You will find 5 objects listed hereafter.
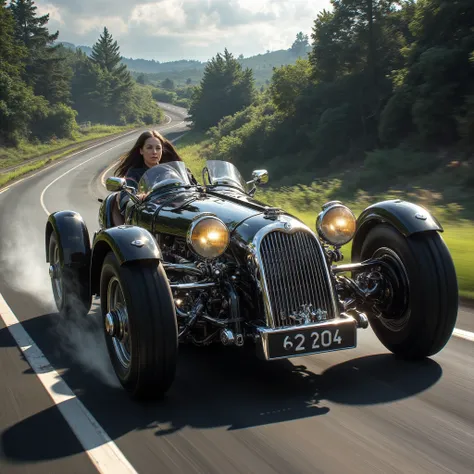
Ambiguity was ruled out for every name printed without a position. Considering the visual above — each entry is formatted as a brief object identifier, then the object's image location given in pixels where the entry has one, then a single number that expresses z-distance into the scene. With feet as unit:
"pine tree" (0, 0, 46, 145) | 186.50
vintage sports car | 14.16
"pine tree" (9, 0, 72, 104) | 246.06
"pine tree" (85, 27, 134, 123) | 340.59
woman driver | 24.43
